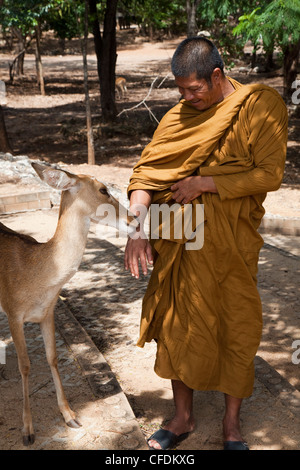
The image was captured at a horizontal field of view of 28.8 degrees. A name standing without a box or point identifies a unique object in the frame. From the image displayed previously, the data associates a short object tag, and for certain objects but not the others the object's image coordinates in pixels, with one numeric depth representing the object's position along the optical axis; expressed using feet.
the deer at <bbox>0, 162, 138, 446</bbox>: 10.00
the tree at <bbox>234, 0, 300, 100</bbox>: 27.55
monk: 9.46
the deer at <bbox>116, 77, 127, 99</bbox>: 71.82
